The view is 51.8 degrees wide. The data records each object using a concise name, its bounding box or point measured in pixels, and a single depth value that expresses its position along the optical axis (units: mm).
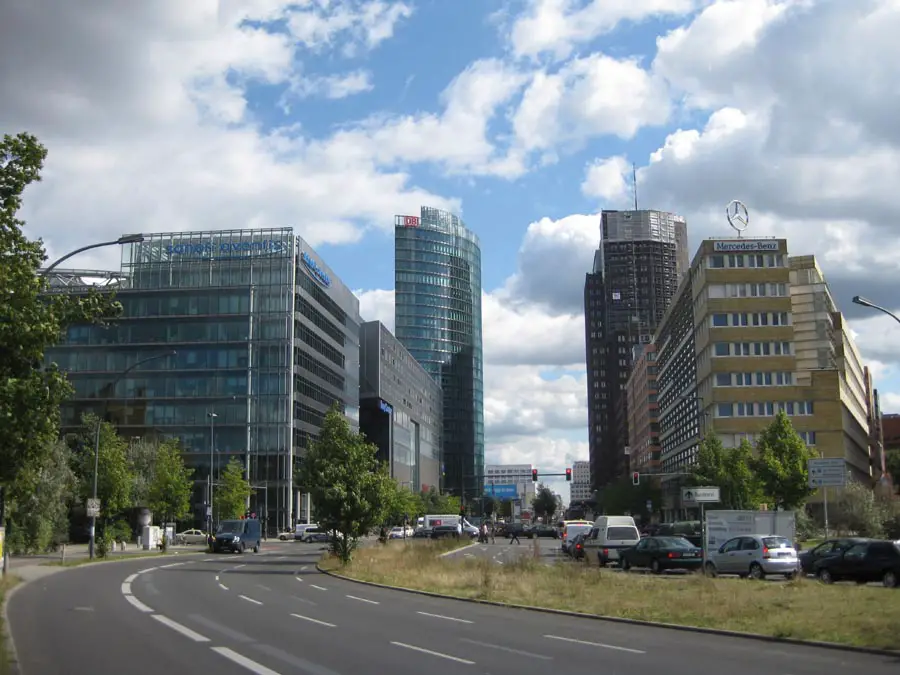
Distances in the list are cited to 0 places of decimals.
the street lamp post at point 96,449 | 40381
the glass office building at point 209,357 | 94812
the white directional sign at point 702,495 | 29844
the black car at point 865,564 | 25950
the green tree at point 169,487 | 67375
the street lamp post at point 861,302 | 31169
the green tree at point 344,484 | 38438
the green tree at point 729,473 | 65625
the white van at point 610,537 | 41344
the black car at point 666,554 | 35281
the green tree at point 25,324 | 15539
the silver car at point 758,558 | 30453
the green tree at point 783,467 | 61375
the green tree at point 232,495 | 81812
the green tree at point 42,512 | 48156
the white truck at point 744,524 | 36625
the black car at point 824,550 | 28078
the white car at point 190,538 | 75688
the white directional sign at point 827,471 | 41344
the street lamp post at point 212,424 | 85219
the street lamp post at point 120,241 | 23906
